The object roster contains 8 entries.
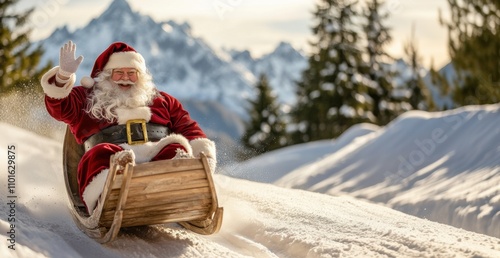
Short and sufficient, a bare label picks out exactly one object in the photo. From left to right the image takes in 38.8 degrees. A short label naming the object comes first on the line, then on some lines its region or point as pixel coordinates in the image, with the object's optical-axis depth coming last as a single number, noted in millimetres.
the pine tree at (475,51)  13023
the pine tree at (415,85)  21531
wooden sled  3820
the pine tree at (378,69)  25078
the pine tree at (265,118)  26406
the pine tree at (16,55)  15078
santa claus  4141
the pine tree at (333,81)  23984
